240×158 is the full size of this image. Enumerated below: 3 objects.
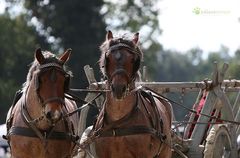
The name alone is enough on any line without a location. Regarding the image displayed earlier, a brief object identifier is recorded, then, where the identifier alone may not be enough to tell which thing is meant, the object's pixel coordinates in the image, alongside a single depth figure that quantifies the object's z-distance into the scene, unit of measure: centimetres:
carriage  2437
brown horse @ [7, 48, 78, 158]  1900
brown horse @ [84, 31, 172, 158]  1894
